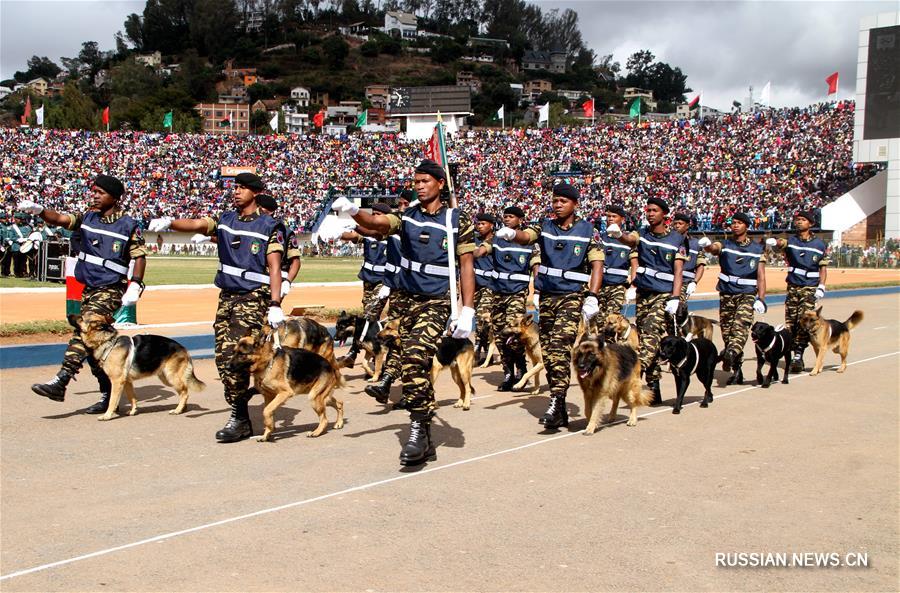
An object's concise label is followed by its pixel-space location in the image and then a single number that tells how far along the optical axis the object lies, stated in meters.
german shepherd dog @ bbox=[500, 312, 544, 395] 10.61
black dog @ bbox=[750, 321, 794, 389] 11.41
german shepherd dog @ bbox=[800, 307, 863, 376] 12.65
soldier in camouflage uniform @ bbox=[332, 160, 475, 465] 6.74
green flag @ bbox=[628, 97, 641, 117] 73.31
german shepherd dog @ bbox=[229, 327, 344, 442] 7.37
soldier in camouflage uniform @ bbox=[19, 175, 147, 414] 8.64
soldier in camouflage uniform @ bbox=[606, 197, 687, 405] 10.19
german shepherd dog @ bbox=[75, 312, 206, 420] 8.40
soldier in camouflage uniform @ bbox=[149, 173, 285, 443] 7.60
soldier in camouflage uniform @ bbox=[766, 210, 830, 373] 12.93
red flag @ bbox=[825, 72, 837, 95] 63.06
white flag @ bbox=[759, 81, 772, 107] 63.22
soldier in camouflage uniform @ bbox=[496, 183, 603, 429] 8.33
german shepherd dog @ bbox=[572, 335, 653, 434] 8.07
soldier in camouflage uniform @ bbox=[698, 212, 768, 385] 11.70
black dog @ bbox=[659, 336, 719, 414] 9.52
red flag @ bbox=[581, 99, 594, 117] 76.25
